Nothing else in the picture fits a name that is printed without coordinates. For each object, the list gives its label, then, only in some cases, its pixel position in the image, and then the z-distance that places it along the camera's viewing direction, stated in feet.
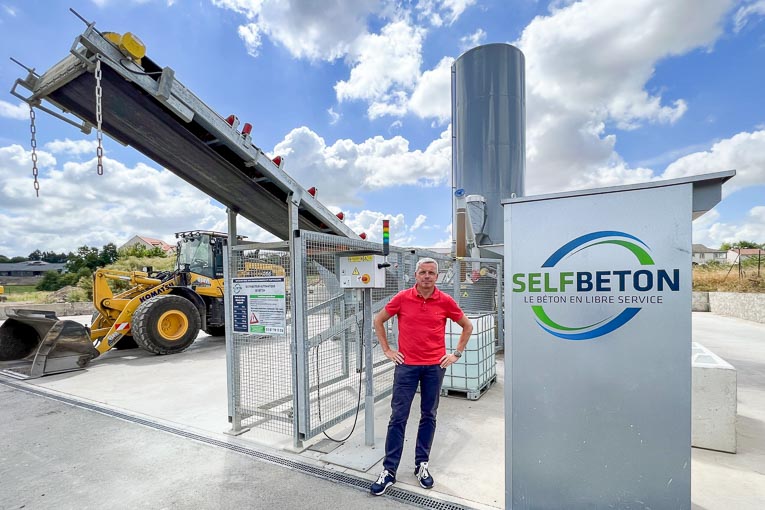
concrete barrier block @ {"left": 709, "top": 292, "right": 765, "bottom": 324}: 40.27
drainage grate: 8.85
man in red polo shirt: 9.54
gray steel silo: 27.02
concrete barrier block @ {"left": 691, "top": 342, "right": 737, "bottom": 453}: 11.03
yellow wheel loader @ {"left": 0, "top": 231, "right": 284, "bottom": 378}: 21.27
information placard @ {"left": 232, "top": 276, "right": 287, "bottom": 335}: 11.93
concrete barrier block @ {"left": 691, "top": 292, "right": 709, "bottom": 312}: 53.06
